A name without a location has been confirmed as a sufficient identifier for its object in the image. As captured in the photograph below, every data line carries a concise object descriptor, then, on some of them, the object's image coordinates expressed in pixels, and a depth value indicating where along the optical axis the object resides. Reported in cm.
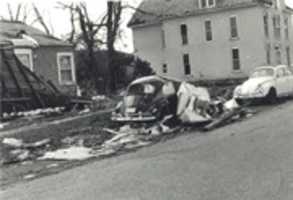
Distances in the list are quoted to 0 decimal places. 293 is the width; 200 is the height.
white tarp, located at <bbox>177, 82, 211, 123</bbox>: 1927
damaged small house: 2490
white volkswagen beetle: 2448
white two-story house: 4338
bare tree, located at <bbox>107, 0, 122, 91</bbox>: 3903
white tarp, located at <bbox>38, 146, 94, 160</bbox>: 1388
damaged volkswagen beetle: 1922
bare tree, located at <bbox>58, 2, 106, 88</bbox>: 4022
